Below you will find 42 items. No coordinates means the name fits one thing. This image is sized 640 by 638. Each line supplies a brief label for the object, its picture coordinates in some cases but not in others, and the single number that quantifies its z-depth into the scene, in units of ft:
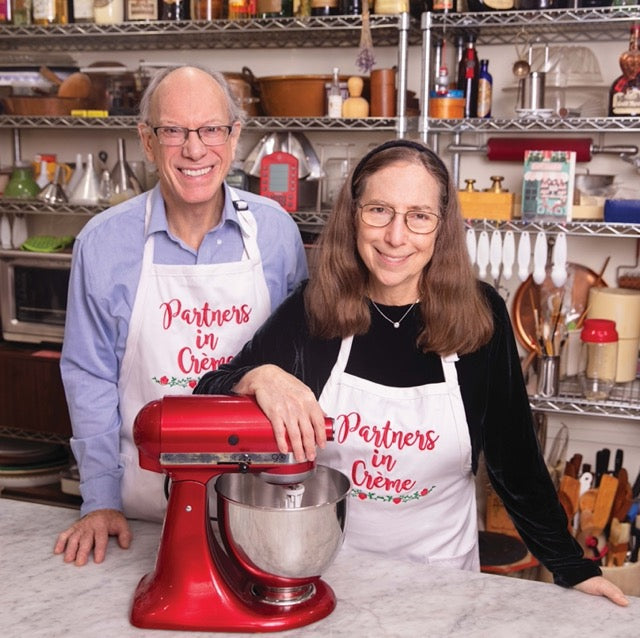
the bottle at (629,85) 8.29
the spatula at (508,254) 8.73
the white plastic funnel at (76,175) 10.19
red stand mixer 3.75
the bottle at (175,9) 9.41
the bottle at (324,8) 8.91
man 5.57
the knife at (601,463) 8.95
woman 4.90
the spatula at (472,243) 8.80
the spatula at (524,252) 8.57
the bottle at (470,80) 8.82
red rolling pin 9.00
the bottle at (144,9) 9.51
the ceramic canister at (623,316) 8.82
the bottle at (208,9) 9.30
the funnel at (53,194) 10.11
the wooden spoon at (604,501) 8.74
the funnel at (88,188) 10.03
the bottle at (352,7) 8.79
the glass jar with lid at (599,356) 8.61
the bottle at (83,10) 9.77
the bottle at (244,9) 9.12
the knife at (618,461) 8.93
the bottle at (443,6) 8.59
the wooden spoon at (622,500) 8.71
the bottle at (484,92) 8.79
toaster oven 9.67
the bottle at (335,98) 9.02
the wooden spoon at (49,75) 9.82
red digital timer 9.29
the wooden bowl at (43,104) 9.90
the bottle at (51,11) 9.89
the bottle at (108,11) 9.65
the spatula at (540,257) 8.62
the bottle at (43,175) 10.54
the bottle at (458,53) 9.14
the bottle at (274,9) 9.04
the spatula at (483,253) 8.77
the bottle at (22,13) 10.03
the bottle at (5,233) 10.80
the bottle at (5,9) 10.06
